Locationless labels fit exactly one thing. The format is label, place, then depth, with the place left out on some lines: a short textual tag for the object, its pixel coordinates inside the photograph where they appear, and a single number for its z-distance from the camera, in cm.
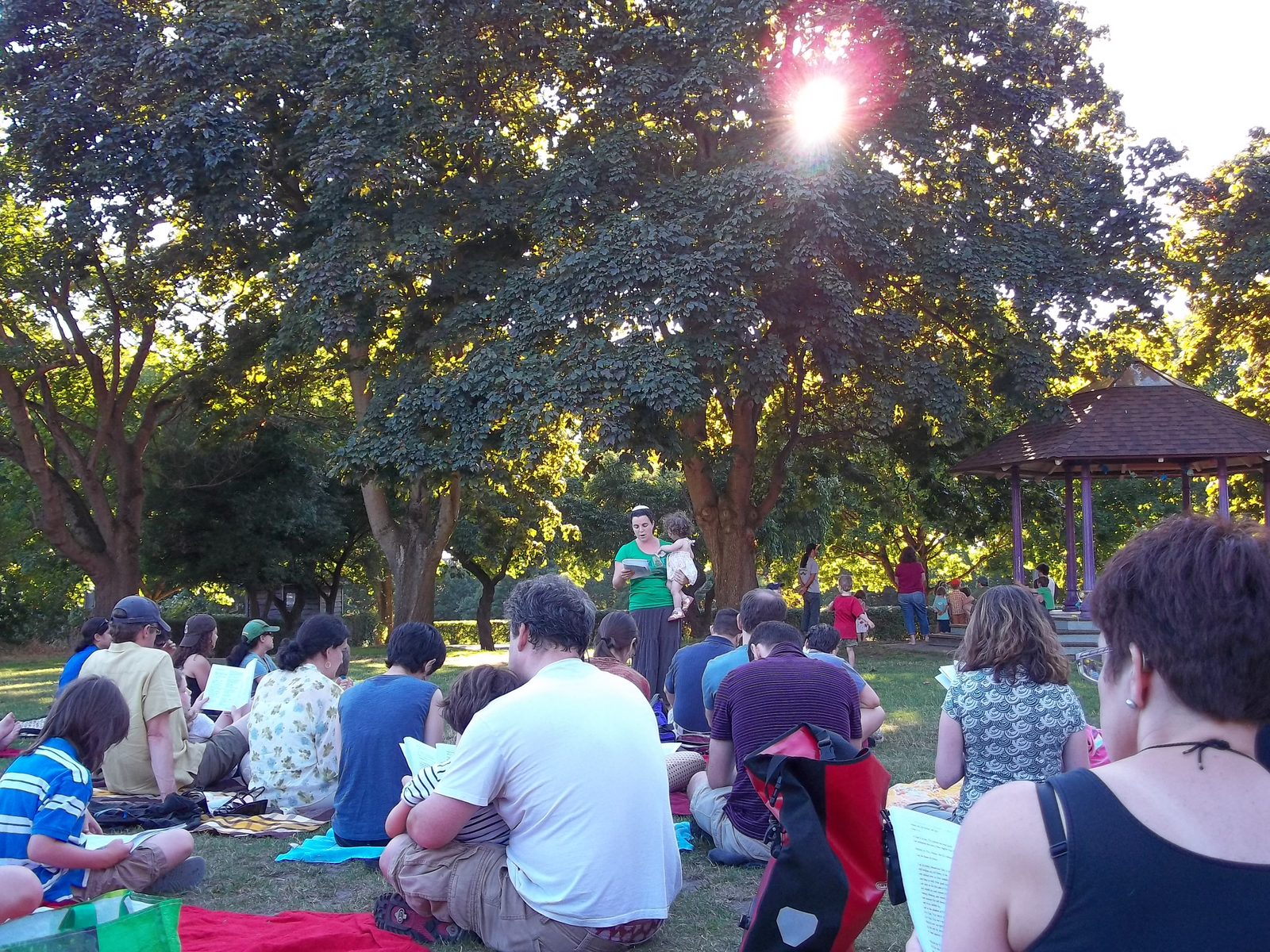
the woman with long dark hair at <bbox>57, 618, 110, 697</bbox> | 770
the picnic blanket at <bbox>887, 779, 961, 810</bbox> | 650
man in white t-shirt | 379
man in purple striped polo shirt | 490
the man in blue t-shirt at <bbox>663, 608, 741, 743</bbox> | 753
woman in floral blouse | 656
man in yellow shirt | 636
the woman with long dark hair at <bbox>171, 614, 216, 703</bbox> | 880
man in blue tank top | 554
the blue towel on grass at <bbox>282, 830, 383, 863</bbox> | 566
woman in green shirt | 1003
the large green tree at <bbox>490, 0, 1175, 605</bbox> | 1531
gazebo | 1703
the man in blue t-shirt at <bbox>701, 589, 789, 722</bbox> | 658
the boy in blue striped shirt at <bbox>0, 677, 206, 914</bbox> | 399
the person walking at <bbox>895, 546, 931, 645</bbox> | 2177
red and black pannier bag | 337
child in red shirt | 1603
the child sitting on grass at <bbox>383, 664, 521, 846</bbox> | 411
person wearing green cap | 890
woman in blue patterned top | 445
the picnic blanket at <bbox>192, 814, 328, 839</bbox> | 634
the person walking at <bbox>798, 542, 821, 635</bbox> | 1711
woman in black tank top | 145
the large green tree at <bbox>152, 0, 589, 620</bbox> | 1627
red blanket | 421
